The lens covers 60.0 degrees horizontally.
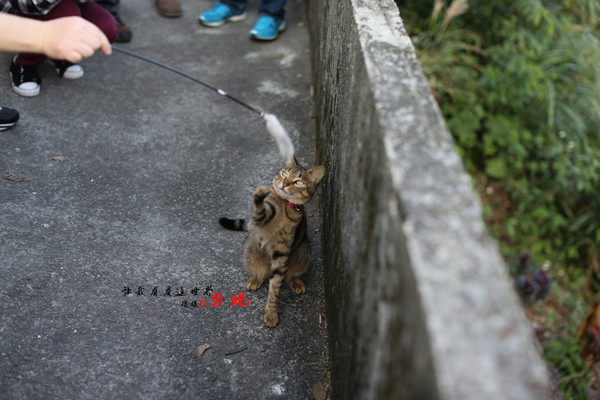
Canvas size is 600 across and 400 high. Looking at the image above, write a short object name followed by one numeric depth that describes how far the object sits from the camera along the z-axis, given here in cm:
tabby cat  229
